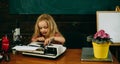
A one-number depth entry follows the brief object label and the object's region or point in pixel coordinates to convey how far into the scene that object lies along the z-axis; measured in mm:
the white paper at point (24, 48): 1800
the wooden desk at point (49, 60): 1677
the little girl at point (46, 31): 2165
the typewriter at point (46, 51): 1745
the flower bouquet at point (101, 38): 1706
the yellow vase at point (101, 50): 1722
